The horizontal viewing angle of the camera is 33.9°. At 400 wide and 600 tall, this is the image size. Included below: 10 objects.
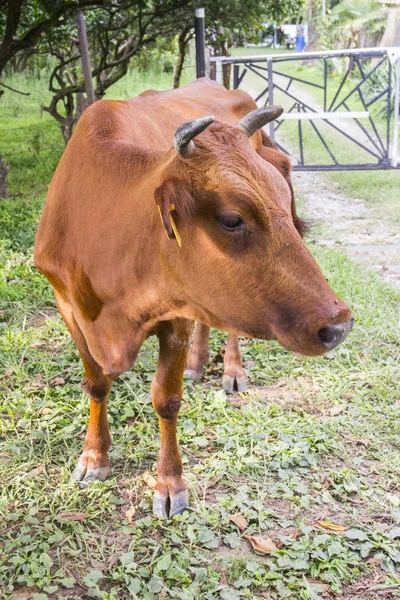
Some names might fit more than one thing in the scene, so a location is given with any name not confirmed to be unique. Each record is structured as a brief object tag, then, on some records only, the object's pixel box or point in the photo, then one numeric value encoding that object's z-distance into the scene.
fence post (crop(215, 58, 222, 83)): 9.10
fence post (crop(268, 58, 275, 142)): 9.01
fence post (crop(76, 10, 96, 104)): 7.14
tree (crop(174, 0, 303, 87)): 7.62
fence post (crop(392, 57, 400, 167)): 8.89
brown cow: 2.08
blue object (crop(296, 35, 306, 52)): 33.31
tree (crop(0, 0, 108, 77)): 6.55
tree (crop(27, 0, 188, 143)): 7.91
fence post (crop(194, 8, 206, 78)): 7.36
